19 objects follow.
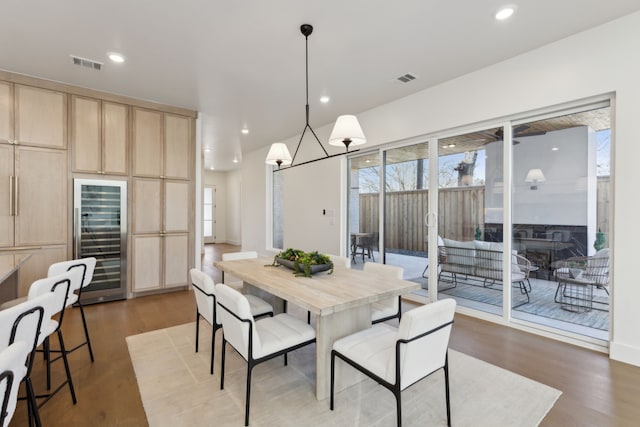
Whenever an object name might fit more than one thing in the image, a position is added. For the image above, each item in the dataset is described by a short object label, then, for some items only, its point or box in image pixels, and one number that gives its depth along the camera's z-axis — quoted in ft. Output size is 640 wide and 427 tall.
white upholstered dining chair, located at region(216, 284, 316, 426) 5.82
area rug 6.03
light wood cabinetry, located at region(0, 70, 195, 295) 11.69
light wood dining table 6.22
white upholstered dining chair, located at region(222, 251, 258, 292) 11.16
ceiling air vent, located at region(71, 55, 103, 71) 10.53
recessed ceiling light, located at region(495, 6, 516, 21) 7.82
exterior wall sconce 10.32
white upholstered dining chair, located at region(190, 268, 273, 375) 7.32
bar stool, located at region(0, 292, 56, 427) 3.94
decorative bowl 8.25
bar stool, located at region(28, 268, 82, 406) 5.77
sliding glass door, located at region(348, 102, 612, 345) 9.45
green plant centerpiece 8.18
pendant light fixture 8.23
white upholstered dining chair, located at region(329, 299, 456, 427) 5.00
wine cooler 12.84
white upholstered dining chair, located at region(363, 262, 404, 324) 8.29
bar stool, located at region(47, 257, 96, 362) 7.75
